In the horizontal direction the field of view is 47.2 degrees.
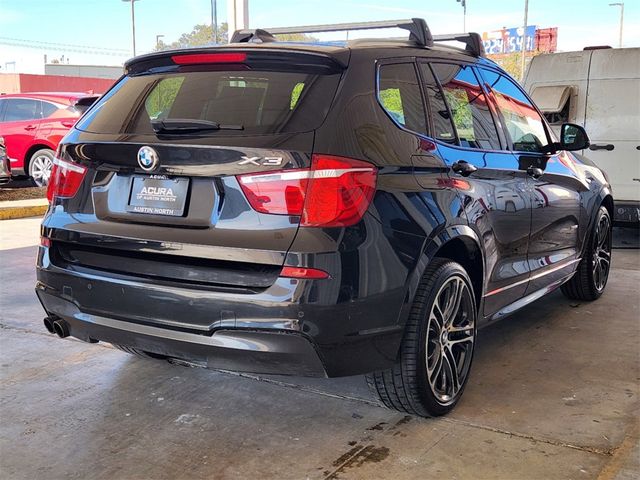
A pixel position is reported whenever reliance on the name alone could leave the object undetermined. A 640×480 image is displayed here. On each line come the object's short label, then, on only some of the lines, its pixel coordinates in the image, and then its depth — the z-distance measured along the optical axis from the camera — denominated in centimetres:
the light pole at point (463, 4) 4067
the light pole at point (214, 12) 2724
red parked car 1242
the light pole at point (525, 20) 3781
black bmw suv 271
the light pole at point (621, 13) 5816
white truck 782
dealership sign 7411
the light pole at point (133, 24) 4967
